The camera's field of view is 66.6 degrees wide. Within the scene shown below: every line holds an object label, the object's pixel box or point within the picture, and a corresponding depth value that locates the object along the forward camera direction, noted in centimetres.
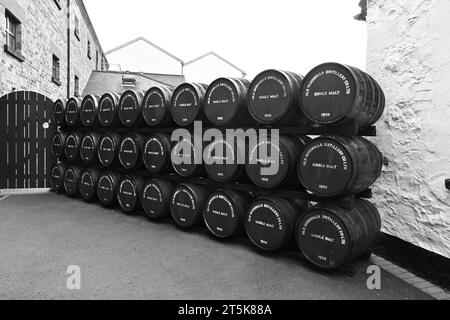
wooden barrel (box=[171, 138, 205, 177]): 432
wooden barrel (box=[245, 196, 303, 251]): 337
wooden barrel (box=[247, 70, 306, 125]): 335
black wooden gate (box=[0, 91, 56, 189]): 695
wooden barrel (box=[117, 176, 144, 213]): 508
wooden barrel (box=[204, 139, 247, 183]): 381
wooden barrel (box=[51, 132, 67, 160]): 657
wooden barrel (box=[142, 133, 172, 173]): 468
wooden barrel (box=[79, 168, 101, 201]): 586
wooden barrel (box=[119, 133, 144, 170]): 504
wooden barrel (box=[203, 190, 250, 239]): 381
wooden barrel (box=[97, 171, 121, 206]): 546
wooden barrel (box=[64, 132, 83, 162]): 613
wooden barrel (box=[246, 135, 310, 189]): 336
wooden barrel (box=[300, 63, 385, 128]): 293
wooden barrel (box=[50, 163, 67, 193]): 664
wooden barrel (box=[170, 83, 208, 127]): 427
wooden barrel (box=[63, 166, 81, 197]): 625
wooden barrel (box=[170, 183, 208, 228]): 425
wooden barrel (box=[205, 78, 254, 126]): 380
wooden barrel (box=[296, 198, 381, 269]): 293
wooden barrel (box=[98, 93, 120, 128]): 543
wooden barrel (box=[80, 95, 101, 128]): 578
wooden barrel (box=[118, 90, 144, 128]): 507
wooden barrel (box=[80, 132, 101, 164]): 576
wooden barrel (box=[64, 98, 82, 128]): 619
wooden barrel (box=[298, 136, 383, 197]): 292
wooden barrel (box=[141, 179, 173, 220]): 469
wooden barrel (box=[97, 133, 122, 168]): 541
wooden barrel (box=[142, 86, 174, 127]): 471
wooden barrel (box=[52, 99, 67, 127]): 659
